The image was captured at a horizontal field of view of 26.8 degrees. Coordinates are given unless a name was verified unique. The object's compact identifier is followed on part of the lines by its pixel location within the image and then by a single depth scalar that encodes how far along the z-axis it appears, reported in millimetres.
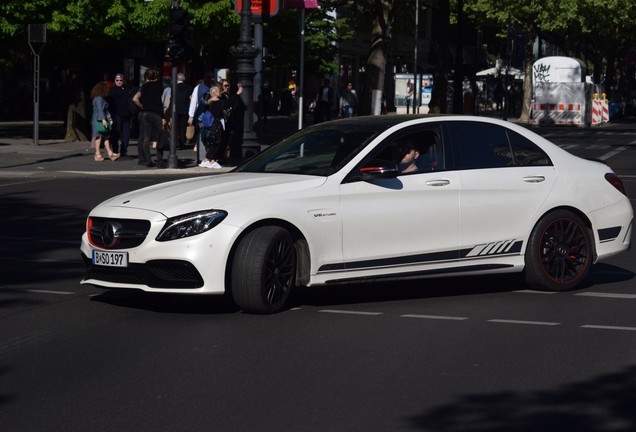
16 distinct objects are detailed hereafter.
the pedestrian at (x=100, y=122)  27656
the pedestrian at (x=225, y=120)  27000
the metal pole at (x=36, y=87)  30109
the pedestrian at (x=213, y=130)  26531
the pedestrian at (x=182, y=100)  28531
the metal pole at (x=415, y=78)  53812
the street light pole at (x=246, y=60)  27125
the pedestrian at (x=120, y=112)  28766
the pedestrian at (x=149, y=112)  25547
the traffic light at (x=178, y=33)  25938
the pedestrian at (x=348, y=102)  42000
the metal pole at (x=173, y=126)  26094
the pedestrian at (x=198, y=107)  27234
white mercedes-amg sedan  9250
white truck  64750
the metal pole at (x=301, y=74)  26125
